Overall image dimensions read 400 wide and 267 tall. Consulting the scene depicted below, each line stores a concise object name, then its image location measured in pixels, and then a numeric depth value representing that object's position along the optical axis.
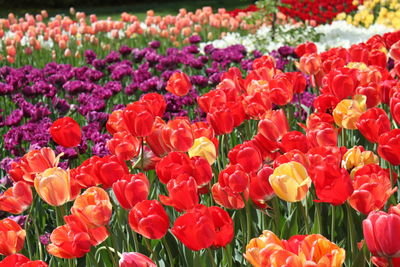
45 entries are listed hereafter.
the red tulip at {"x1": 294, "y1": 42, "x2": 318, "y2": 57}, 3.54
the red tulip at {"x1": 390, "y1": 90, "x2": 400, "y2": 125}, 2.21
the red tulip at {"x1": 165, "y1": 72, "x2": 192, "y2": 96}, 2.82
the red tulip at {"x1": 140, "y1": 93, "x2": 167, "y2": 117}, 2.39
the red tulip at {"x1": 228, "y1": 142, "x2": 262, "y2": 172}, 1.99
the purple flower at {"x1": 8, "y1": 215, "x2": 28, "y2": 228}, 2.36
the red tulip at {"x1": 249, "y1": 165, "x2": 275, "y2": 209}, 1.94
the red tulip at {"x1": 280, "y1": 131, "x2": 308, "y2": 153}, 2.09
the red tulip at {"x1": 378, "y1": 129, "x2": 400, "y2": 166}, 1.96
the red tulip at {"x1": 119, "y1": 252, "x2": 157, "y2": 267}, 1.73
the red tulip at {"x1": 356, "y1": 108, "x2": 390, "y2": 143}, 2.11
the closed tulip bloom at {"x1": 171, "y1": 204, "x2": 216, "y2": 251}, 1.74
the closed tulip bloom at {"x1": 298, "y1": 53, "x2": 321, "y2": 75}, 2.88
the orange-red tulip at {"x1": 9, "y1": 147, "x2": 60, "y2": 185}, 2.15
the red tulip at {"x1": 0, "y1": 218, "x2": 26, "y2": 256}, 1.92
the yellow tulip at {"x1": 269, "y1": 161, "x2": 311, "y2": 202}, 1.85
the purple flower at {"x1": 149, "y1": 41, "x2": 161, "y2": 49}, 6.52
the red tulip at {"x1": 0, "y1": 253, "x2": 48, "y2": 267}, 1.75
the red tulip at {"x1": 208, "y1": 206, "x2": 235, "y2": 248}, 1.80
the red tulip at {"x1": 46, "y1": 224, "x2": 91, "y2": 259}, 1.83
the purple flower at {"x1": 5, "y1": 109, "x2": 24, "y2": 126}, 3.34
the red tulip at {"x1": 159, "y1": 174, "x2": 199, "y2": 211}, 1.87
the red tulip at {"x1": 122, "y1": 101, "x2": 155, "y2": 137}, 2.17
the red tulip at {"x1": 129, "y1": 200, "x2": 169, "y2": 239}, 1.80
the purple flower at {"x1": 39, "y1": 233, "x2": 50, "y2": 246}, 2.29
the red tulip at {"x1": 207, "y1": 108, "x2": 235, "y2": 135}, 2.29
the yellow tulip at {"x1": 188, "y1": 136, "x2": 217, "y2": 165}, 2.11
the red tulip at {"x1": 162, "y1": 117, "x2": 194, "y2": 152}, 2.13
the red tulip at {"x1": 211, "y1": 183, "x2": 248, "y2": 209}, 1.94
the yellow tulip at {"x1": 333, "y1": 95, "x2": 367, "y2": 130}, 2.24
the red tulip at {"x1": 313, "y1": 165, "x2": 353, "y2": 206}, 1.80
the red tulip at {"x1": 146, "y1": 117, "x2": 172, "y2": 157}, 2.22
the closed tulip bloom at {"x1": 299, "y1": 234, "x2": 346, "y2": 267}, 1.60
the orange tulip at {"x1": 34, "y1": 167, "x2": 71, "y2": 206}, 1.96
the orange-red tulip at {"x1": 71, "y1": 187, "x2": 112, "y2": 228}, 1.82
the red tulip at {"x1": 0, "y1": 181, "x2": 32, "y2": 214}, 2.08
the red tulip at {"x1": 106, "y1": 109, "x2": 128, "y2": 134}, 2.31
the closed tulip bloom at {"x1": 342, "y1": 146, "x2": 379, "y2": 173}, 2.00
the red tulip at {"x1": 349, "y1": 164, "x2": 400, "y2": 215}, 1.80
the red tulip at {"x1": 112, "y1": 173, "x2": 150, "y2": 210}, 1.90
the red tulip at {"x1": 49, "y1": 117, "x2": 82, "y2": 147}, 2.33
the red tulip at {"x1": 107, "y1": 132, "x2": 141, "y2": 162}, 2.19
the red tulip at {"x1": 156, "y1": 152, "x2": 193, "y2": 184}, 1.94
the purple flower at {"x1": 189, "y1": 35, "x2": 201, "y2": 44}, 6.47
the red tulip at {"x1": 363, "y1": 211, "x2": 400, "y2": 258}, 1.63
